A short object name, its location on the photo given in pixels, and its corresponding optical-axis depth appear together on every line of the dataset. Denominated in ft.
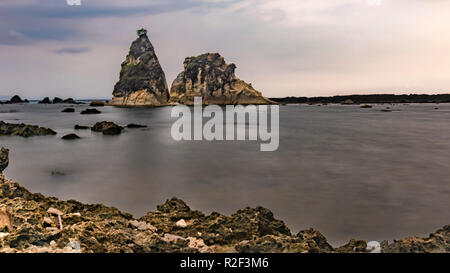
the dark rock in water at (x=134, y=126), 103.14
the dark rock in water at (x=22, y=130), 72.14
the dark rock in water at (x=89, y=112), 182.76
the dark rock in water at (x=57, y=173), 35.93
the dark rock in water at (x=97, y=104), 369.40
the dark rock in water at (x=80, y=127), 92.99
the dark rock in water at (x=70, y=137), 70.20
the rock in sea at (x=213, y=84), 441.68
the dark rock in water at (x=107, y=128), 80.62
